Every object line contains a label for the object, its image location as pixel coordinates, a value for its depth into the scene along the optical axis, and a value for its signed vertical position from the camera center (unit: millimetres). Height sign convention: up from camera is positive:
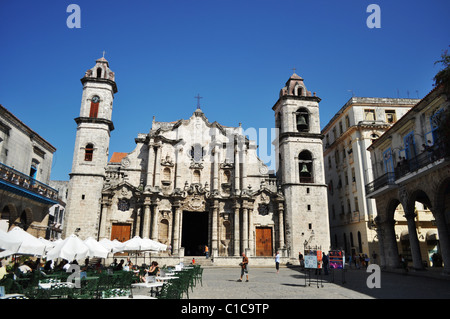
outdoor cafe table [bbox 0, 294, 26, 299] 7540 -1251
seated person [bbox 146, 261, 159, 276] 13523 -1090
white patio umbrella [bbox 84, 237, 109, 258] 14859 -303
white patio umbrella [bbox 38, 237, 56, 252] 14569 -47
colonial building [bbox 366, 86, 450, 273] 17438 +4186
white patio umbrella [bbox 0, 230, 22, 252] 11492 -8
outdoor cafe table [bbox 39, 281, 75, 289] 10312 -1328
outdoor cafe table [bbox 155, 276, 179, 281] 12095 -1262
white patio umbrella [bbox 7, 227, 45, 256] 12780 -6
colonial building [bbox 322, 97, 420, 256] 32312 +8109
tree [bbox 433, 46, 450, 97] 13859 +7081
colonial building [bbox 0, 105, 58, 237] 21031 +4205
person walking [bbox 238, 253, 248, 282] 17000 -1126
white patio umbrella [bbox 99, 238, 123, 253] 17966 -98
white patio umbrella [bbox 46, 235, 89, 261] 13180 -275
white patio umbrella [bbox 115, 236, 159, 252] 17967 -92
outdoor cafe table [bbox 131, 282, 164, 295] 10407 -1281
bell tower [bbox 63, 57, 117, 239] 29453 +8624
